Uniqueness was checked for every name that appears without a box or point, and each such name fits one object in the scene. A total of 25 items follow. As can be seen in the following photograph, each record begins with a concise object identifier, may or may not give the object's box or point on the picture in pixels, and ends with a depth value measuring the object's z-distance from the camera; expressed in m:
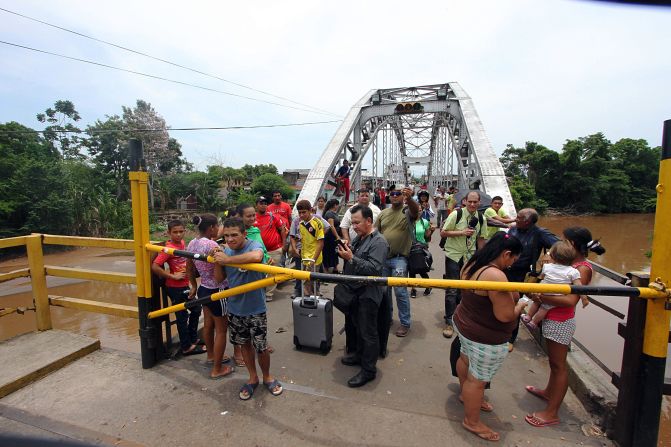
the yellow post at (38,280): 3.14
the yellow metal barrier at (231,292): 2.09
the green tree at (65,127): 26.66
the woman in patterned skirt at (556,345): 2.12
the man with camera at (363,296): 2.64
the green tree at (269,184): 32.19
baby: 2.22
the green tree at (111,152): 25.33
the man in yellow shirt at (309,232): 3.93
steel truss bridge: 9.03
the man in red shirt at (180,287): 2.97
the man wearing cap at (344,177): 10.70
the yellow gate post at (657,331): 1.67
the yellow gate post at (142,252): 2.63
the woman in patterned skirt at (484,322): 1.83
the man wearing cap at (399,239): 3.60
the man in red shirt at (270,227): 4.69
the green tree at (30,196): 15.86
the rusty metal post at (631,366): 1.78
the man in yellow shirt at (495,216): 4.03
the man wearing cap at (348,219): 4.26
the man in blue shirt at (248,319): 2.40
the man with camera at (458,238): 3.61
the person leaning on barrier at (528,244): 3.20
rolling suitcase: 3.05
